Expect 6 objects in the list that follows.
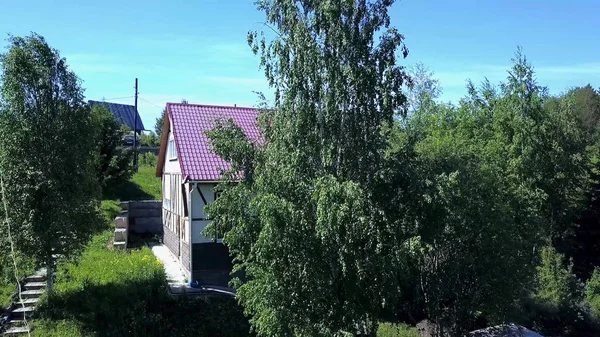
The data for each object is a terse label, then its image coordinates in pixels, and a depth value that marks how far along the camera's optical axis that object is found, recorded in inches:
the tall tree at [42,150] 451.8
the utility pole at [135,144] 1110.1
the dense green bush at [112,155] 889.5
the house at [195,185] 565.6
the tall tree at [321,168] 302.8
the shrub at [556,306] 635.5
